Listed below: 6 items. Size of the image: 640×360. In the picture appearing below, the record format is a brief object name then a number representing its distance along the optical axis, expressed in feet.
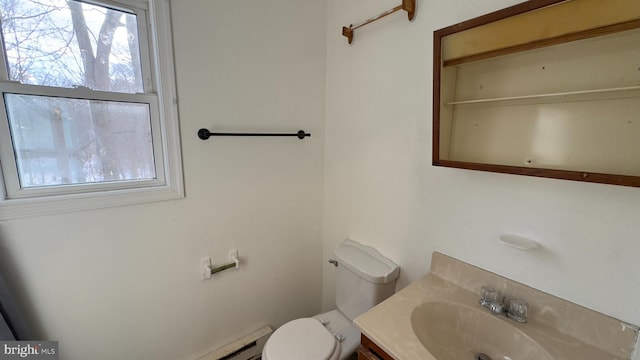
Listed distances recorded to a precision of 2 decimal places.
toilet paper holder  4.74
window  3.28
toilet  3.92
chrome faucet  3.04
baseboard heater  4.99
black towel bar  4.32
